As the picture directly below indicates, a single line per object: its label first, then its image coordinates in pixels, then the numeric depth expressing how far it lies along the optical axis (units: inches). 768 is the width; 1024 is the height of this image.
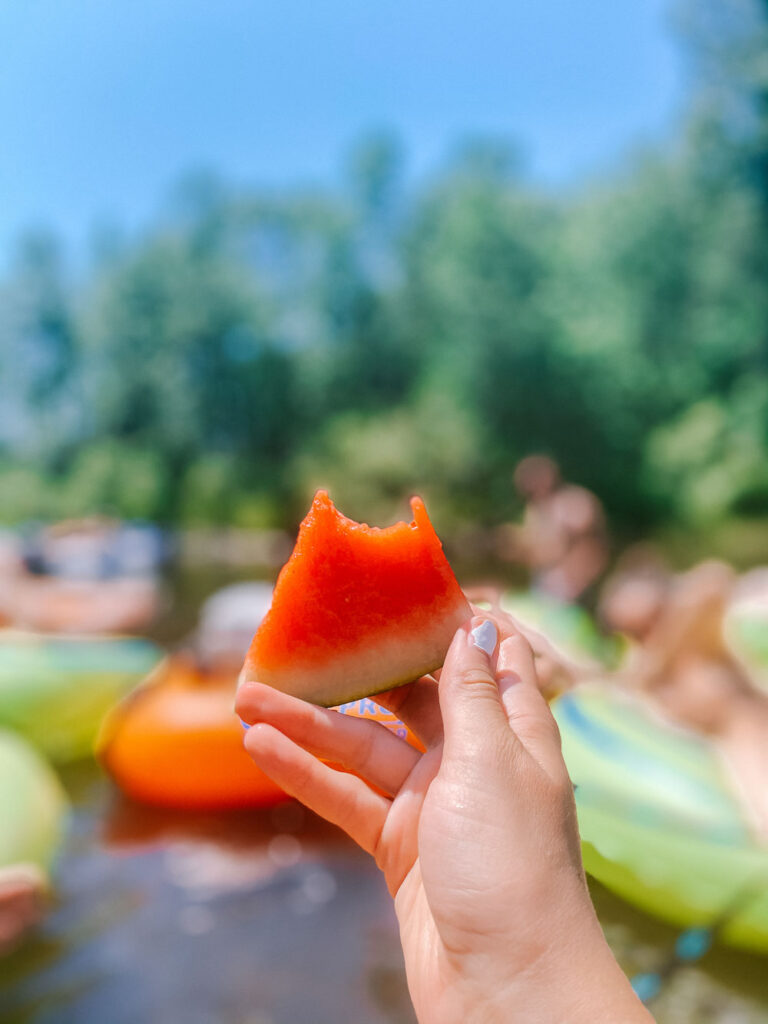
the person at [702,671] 112.3
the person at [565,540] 183.2
